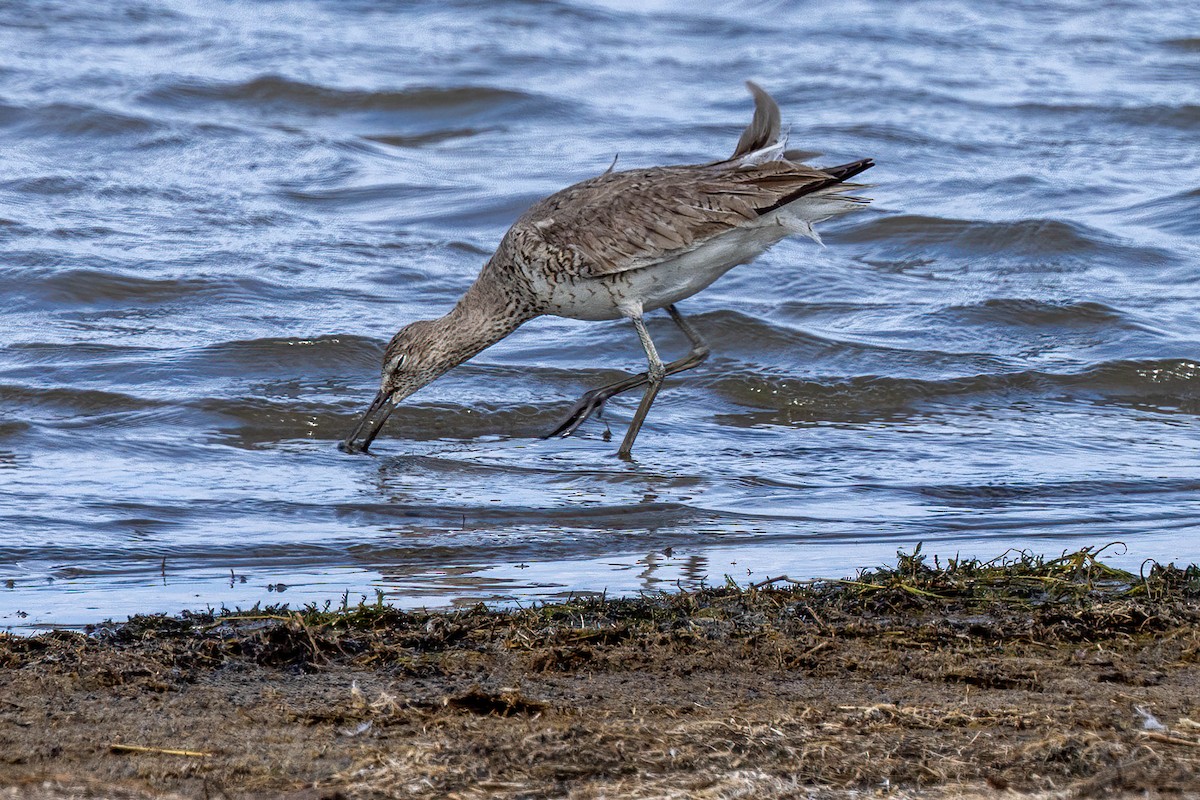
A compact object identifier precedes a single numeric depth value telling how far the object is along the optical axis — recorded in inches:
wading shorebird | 594.9
